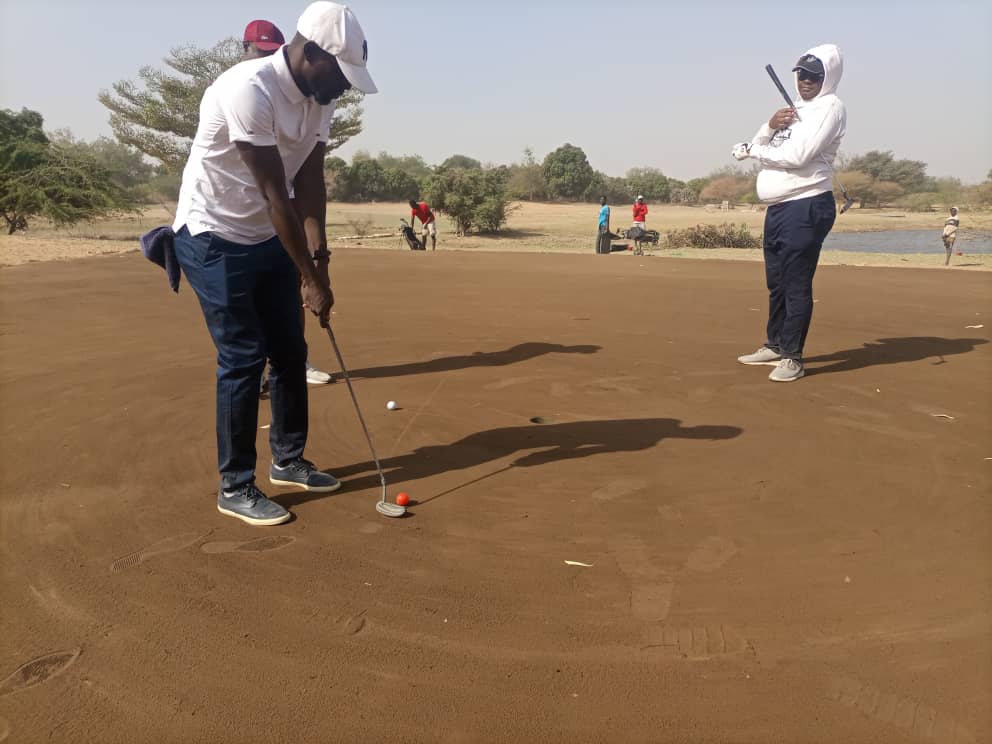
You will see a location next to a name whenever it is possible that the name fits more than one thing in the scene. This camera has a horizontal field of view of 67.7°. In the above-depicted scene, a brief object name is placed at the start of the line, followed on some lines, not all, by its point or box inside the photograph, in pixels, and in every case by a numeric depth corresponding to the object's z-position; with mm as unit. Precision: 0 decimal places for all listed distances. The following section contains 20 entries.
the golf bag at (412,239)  22672
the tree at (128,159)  61184
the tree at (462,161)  111250
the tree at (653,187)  70394
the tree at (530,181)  66625
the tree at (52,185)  22766
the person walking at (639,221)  22911
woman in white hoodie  6148
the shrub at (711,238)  28016
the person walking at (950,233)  20266
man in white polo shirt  3303
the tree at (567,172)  65938
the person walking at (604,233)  23000
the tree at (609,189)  67250
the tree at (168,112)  34750
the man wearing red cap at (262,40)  5539
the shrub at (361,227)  32312
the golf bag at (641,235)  22844
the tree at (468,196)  34312
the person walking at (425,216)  22328
